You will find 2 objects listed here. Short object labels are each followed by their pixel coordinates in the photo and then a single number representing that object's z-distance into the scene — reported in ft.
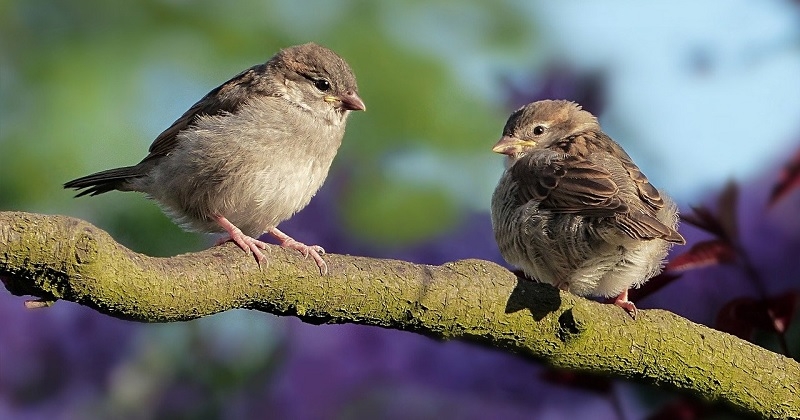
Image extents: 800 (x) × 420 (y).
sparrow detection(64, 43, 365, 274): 23.97
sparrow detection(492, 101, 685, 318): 21.45
